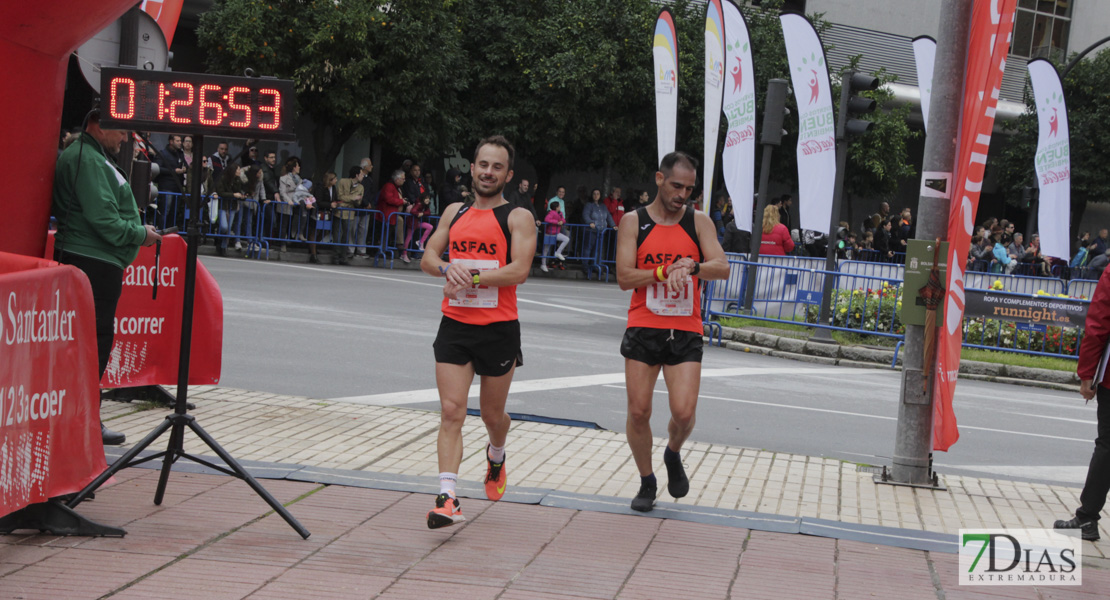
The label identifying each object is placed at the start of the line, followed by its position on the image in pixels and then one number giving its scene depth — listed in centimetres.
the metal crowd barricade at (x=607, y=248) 2575
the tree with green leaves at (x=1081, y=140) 3528
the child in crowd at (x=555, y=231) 2497
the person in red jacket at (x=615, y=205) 2678
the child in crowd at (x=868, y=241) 2903
